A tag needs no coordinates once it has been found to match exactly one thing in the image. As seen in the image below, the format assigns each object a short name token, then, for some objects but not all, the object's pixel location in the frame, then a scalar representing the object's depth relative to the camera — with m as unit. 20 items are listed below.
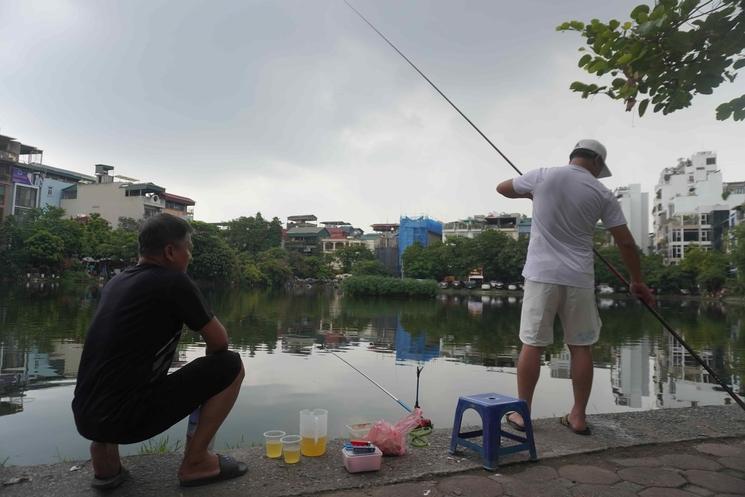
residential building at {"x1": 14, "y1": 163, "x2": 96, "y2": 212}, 40.34
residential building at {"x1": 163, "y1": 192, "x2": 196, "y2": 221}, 53.31
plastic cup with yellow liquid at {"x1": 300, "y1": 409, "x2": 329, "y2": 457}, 2.25
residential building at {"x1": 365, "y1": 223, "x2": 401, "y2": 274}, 71.94
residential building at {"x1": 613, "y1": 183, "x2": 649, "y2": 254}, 61.12
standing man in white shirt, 2.53
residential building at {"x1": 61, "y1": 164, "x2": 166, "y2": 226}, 47.91
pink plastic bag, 2.26
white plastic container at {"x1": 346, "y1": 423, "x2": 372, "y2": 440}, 2.44
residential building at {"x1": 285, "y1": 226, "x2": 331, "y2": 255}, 71.25
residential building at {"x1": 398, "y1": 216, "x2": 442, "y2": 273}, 69.56
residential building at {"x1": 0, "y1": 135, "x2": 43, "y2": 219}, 37.34
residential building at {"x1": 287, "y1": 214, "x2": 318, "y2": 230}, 83.53
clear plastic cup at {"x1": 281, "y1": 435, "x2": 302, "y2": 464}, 2.19
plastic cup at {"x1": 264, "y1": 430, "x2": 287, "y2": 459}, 2.25
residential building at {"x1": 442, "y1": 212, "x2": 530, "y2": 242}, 69.69
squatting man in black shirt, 1.70
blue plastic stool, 2.12
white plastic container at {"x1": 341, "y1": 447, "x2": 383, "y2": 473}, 2.04
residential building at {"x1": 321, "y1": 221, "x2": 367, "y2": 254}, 71.98
